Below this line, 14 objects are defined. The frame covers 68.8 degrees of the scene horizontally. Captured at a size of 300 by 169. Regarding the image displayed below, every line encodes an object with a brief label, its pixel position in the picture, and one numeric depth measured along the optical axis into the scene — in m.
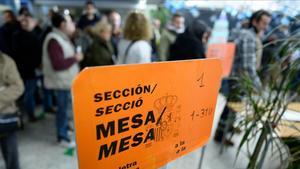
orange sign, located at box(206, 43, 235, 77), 2.34
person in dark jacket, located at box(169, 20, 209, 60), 2.12
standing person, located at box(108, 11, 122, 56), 3.09
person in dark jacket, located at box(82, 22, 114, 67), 2.13
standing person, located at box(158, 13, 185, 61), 3.18
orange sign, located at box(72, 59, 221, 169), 0.70
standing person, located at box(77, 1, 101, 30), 3.34
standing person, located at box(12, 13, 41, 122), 2.46
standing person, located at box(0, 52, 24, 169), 1.52
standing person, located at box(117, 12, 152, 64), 1.90
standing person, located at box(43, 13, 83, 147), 1.96
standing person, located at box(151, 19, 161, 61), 3.39
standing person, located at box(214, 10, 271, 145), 2.08
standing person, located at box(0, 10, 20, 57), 2.68
